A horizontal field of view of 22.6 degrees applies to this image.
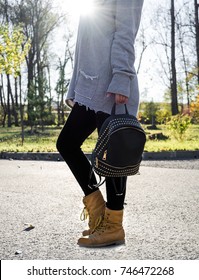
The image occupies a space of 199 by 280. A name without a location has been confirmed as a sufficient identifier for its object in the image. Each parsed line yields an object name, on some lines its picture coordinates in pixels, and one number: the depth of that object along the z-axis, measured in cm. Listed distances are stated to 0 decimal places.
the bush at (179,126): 1360
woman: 329
